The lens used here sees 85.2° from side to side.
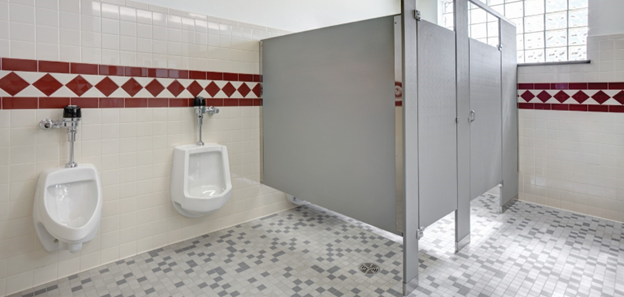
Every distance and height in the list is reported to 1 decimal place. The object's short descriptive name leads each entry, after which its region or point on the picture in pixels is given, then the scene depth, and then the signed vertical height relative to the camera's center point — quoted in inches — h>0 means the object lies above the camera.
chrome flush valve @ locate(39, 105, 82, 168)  75.4 +4.4
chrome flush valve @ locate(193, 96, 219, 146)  97.9 +9.3
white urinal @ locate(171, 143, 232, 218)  92.4 -11.0
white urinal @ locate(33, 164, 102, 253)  69.4 -14.2
